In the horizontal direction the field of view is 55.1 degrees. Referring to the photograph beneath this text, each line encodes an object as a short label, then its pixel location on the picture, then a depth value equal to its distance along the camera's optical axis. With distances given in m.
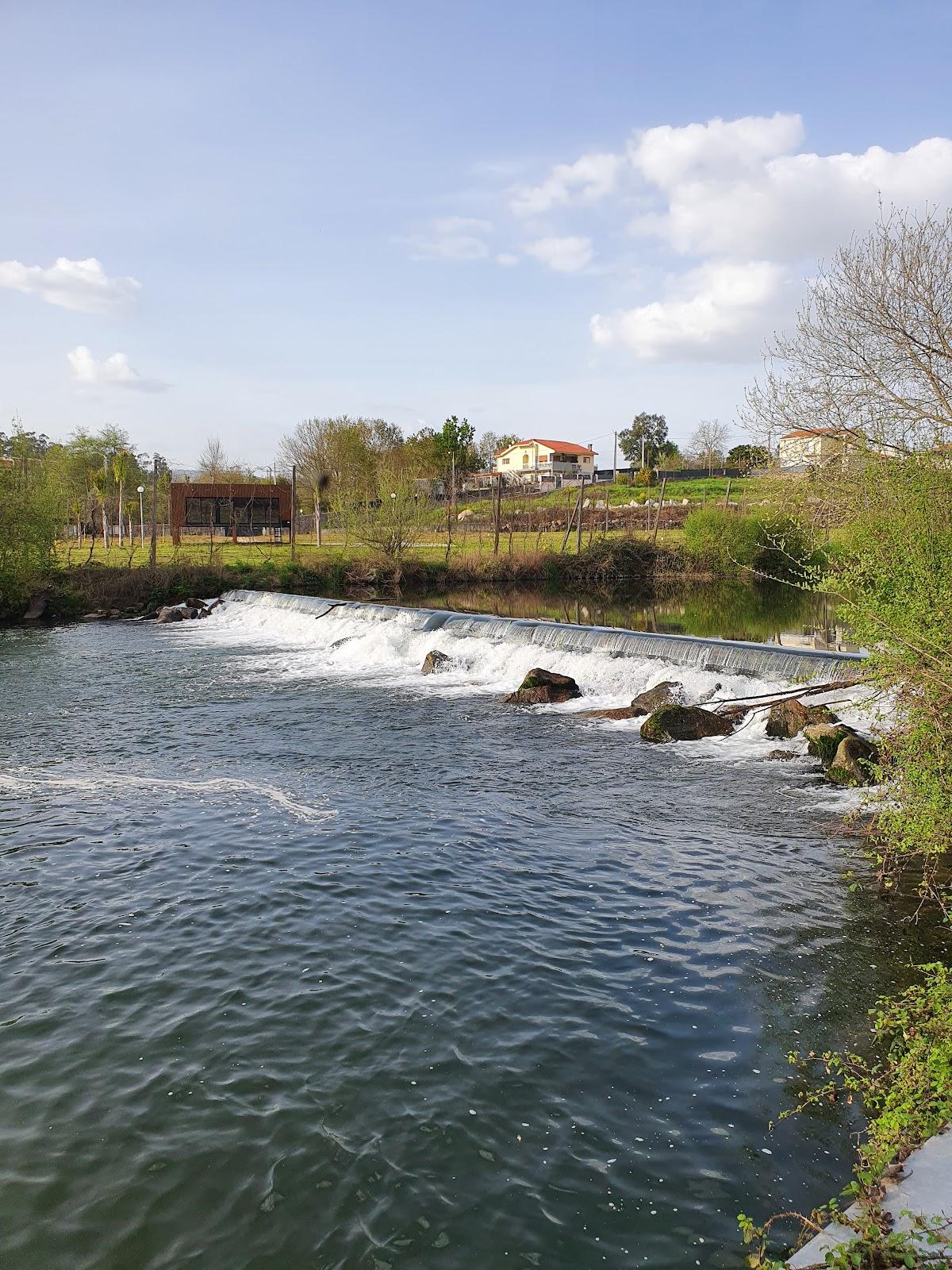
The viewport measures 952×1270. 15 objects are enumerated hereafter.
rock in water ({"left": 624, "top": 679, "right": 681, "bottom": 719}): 15.20
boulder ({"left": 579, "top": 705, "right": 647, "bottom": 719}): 15.15
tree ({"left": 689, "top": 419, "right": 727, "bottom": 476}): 93.93
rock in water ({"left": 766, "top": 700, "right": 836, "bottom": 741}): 13.17
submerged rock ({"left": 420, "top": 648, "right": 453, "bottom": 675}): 19.95
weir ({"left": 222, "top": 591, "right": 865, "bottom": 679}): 15.37
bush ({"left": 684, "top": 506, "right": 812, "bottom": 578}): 39.94
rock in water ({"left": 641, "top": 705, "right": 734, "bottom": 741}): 13.60
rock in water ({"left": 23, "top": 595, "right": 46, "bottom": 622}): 29.30
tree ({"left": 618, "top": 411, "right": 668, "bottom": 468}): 103.31
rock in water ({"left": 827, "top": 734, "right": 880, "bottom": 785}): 10.91
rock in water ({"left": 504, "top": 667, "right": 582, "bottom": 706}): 16.58
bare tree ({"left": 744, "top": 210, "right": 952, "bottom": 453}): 14.39
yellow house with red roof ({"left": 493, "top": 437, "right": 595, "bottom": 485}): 96.75
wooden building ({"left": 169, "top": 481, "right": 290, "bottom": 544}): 47.47
